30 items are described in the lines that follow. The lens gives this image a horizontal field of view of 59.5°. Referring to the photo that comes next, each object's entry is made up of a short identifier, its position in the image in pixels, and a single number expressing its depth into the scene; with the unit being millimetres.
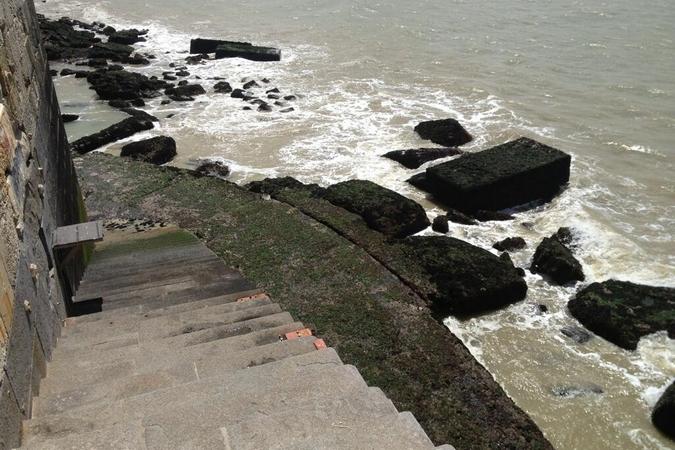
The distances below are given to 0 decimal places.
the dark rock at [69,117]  16734
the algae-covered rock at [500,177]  11805
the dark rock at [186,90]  19612
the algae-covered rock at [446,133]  15250
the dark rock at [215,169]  13728
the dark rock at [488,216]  11742
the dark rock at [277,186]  11008
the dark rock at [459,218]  11508
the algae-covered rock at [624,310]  8445
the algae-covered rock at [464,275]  8281
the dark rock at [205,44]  24719
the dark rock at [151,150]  13883
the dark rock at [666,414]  6934
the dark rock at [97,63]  22641
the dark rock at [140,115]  16988
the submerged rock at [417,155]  14070
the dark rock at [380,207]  10172
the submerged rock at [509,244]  10719
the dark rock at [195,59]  23797
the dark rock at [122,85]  18969
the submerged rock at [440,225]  10992
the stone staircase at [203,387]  2775
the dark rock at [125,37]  26766
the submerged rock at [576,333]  8570
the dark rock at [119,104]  18234
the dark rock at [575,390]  7602
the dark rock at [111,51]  23827
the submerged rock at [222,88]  20047
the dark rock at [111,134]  14633
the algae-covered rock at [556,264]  9789
